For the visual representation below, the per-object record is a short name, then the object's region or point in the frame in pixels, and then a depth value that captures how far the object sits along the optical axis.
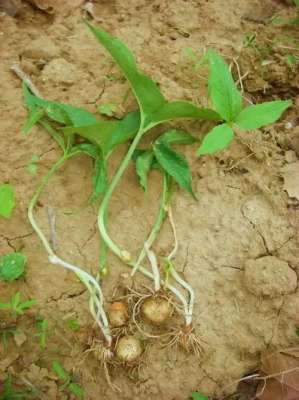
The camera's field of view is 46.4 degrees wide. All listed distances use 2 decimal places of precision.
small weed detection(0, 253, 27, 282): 0.24
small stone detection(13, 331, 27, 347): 0.24
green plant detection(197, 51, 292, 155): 0.25
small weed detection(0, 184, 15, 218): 0.25
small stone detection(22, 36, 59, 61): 0.29
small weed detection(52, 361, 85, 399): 0.24
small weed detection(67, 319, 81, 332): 0.24
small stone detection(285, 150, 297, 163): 0.28
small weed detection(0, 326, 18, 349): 0.24
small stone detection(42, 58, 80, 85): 0.29
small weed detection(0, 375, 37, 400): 0.23
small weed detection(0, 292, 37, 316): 0.24
